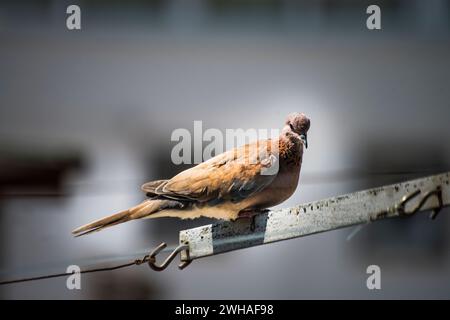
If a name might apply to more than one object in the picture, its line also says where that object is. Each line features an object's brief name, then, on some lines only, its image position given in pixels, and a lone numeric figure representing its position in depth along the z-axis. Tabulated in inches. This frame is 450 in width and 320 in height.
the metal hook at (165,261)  102.8
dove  99.5
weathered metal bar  92.8
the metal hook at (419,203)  91.8
